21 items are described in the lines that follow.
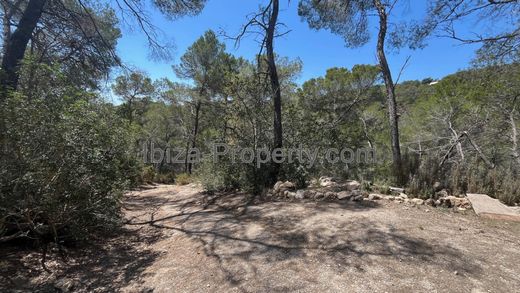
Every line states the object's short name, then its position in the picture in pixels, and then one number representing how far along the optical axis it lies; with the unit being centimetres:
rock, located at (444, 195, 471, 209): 400
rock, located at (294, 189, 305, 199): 487
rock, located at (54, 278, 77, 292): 259
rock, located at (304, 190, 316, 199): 479
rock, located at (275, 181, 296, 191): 523
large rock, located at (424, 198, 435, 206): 415
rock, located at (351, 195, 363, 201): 446
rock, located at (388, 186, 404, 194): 470
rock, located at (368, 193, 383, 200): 447
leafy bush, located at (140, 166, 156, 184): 1060
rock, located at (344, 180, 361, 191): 491
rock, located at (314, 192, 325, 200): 470
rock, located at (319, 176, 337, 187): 537
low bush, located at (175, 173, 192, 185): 1036
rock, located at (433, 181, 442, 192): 446
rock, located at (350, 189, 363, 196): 455
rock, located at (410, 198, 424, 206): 420
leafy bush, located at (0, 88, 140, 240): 244
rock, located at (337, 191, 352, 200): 457
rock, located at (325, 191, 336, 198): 464
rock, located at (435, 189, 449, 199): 430
